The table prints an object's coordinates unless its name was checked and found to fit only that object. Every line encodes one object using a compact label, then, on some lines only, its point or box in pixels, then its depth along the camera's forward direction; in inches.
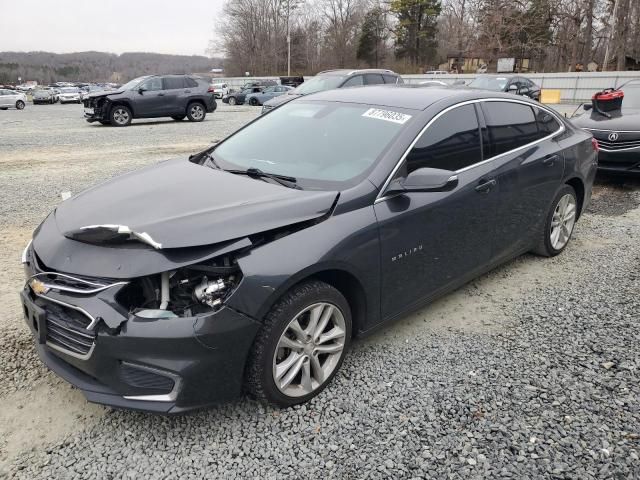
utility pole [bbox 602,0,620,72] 1189.1
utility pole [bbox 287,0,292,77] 2844.5
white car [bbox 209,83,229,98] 1513.3
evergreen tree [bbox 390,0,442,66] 2508.6
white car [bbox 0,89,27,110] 1199.6
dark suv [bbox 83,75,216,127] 643.5
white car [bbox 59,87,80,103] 1520.7
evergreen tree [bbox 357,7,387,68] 2659.9
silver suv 514.9
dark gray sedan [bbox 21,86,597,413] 87.5
